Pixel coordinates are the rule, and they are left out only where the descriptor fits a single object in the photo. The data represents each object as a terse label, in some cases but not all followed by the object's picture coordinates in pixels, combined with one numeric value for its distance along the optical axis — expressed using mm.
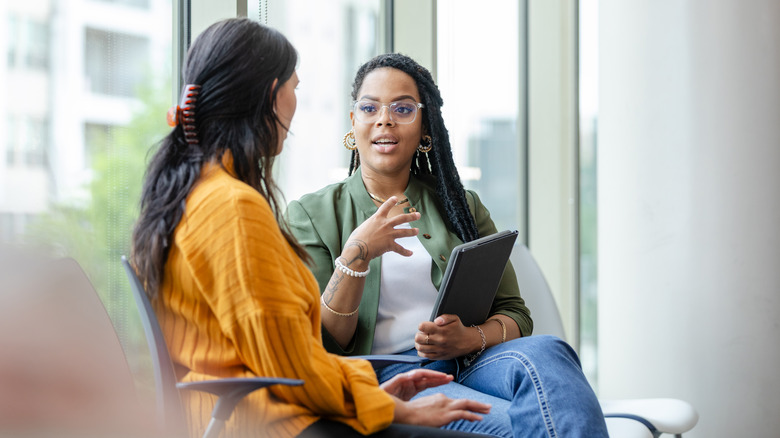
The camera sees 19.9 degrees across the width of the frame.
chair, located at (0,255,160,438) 3623
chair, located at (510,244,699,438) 4210
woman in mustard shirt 3593
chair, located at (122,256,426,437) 3557
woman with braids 3919
